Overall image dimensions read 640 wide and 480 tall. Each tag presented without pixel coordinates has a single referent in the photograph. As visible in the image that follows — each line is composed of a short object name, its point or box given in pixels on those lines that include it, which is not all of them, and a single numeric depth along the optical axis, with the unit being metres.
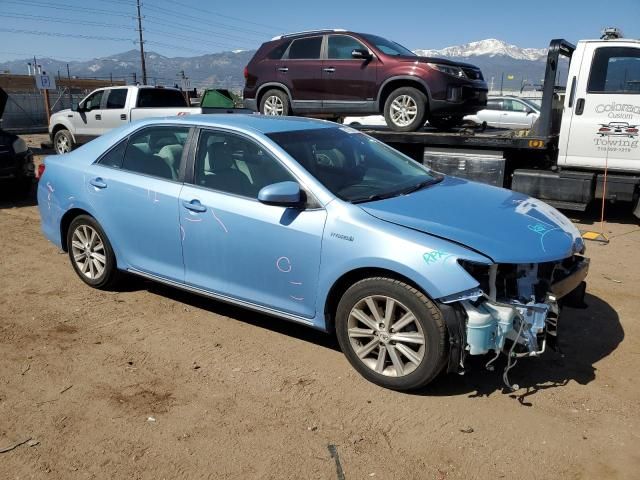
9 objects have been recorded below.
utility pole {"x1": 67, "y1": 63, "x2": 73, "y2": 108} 36.34
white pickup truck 12.82
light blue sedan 3.23
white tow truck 7.63
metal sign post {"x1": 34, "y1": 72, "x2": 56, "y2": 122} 20.84
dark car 9.12
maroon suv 8.63
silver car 17.34
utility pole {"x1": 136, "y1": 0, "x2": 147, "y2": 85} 49.49
